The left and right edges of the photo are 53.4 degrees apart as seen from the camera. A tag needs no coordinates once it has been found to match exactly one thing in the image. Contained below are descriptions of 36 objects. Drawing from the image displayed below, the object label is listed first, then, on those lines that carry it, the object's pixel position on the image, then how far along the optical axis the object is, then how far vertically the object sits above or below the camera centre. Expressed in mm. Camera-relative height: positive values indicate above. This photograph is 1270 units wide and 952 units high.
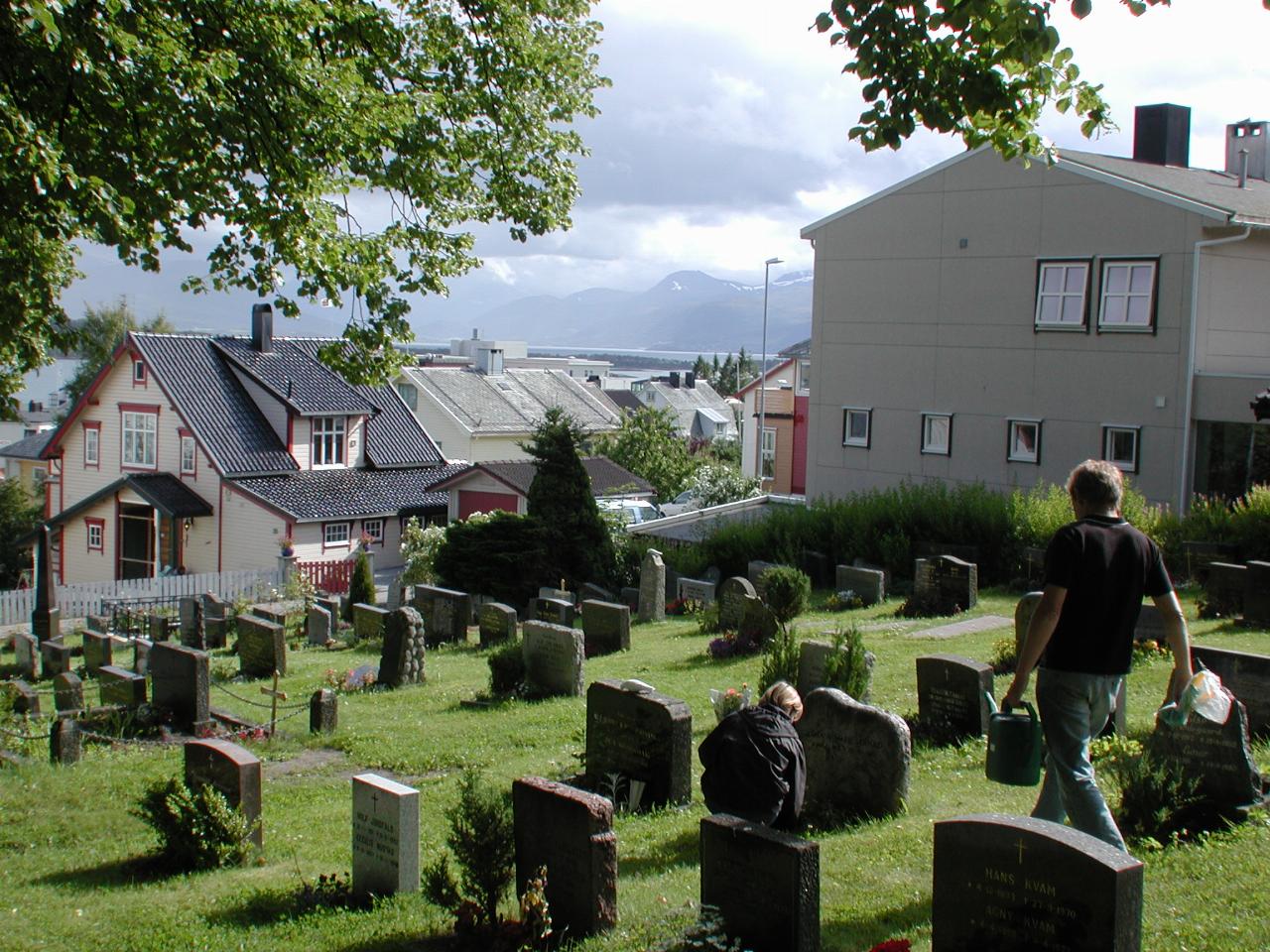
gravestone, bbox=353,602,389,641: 22094 -3891
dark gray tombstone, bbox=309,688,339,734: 13773 -3419
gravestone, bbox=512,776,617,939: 6926 -2504
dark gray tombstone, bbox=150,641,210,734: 14555 -3378
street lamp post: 48406 -354
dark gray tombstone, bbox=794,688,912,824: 8750 -2416
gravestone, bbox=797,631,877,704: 12016 -2405
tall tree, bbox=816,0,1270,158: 7941 +2317
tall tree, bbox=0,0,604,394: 10328 +2658
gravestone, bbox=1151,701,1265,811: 7789 -2075
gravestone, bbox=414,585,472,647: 21219 -3610
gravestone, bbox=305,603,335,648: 22828 -4130
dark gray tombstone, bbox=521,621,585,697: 14859 -3000
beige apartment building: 27656 +2418
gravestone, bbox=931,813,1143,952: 5172 -1995
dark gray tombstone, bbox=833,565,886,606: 21062 -2802
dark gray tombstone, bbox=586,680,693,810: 9508 -2567
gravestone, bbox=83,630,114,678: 21125 -4381
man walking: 6238 -1009
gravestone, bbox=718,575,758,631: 19203 -2896
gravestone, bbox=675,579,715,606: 22781 -3290
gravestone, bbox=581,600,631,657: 18609 -3284
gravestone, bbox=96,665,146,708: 15008 -3526
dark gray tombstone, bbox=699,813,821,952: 6066 -2317
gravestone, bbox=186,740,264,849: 9289 -2834
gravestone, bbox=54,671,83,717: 15742 -3859
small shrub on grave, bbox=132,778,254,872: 9070 -3119
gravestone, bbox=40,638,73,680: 20625 -4398
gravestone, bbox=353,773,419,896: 8008 -2804
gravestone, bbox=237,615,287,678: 18922 -3815
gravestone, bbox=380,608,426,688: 16828 -3310
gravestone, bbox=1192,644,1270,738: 9648 -1936
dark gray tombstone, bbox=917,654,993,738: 10602 -2330
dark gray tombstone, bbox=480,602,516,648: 20078 -3508
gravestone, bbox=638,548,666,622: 22109 -3155
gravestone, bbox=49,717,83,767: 12656 -3556
